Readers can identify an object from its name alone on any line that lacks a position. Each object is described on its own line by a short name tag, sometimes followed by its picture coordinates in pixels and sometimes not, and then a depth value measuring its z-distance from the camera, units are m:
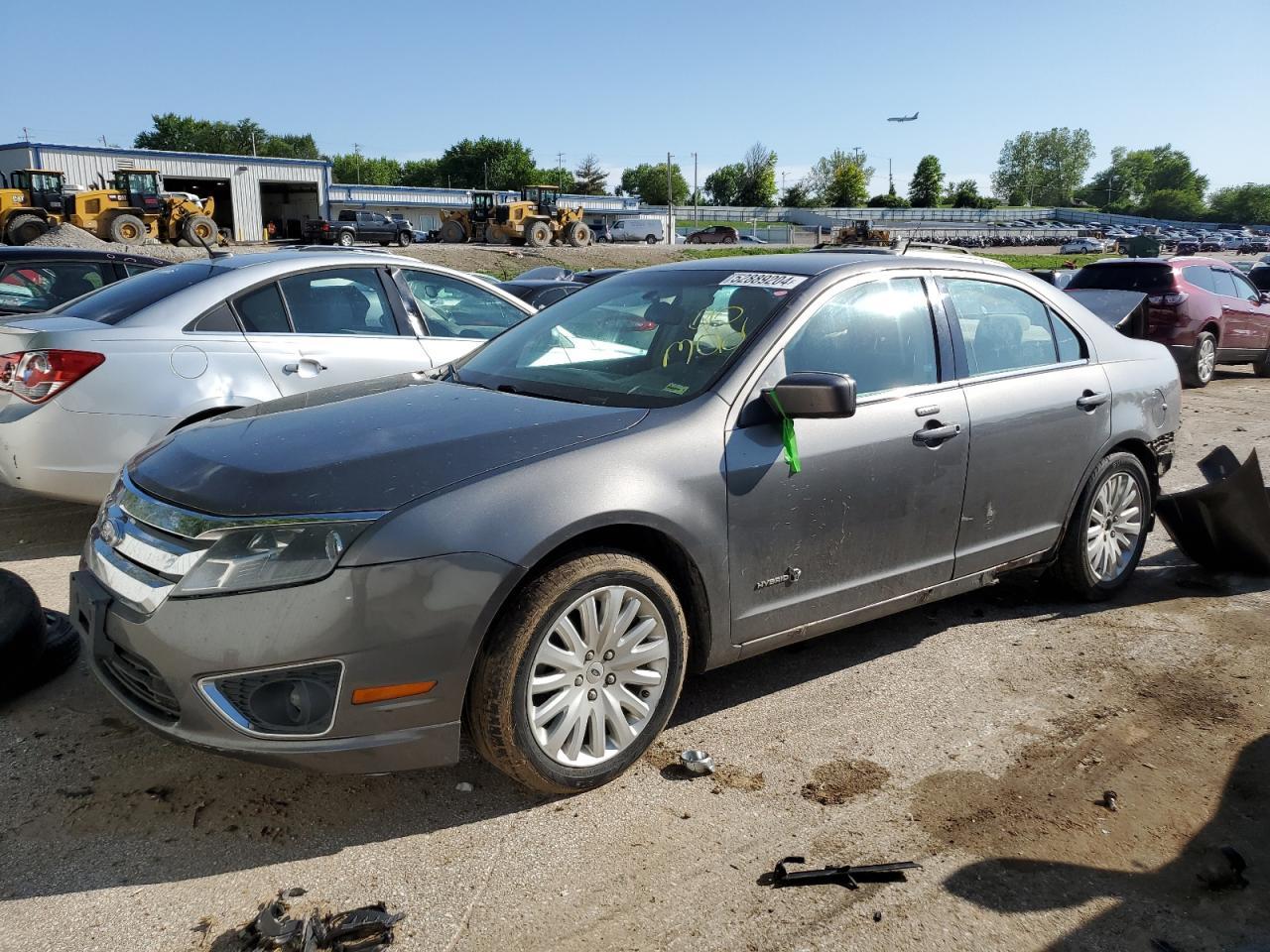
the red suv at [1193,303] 13.20
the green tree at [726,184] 138.50
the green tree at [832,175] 129.75
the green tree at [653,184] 142.62
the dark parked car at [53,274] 7.66
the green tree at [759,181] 132.62
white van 68.25
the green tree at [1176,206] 152.12
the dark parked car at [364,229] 43.28
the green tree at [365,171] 148.50
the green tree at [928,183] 132.50
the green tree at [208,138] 128.88
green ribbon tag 3.49
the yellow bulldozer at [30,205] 32.09
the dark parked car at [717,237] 74.61
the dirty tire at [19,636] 3.68
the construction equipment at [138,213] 33.16
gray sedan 2.75
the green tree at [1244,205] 147.75
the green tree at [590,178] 136.73
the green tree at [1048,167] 174.50
